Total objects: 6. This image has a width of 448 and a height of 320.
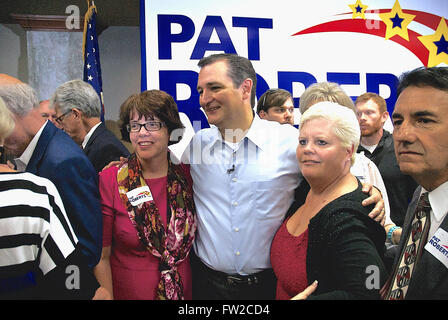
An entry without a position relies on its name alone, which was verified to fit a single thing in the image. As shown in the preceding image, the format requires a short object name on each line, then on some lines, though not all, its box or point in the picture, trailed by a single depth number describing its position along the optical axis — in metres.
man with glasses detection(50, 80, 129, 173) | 2.42
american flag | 3.87
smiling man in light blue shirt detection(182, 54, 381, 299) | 1.62
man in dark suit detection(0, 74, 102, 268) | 1.34
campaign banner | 3.86
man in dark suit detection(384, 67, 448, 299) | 1.00
